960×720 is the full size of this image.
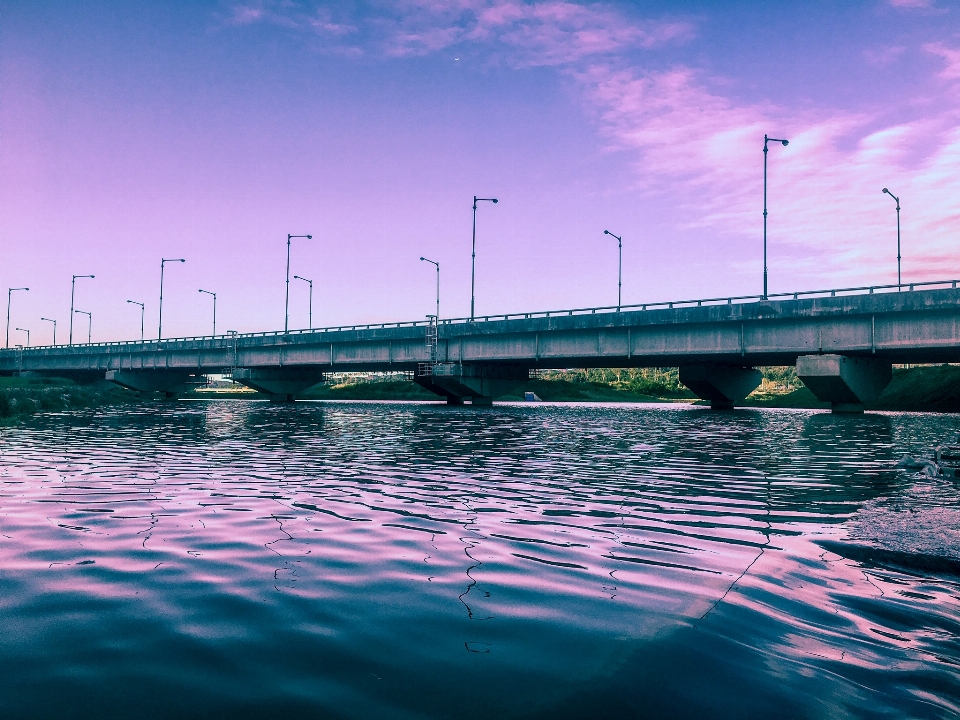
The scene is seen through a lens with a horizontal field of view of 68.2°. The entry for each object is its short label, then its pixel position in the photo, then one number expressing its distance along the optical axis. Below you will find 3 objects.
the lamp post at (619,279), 71.81
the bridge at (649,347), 47.50
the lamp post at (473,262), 73.06
